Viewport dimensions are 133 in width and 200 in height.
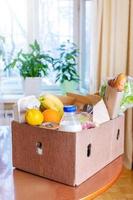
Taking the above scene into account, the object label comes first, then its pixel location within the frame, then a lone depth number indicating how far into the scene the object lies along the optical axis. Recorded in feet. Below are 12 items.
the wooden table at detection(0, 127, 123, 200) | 5.84
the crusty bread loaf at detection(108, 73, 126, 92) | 6.80
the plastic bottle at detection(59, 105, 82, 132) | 6.02
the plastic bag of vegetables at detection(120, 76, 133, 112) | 6.91
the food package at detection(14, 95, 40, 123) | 6.60
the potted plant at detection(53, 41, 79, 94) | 16.04
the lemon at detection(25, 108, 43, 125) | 6.35
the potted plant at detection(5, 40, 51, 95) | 15.46
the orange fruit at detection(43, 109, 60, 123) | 6.46
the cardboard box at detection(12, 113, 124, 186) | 6.03
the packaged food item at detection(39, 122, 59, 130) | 6.17
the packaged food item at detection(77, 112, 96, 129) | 6.25
